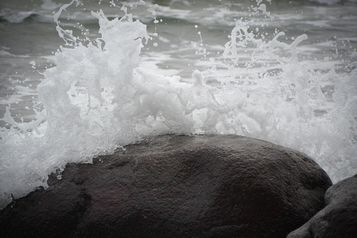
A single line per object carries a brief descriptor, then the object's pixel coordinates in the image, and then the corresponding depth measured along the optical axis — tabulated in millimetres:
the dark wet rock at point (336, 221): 4172
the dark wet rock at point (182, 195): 5062
